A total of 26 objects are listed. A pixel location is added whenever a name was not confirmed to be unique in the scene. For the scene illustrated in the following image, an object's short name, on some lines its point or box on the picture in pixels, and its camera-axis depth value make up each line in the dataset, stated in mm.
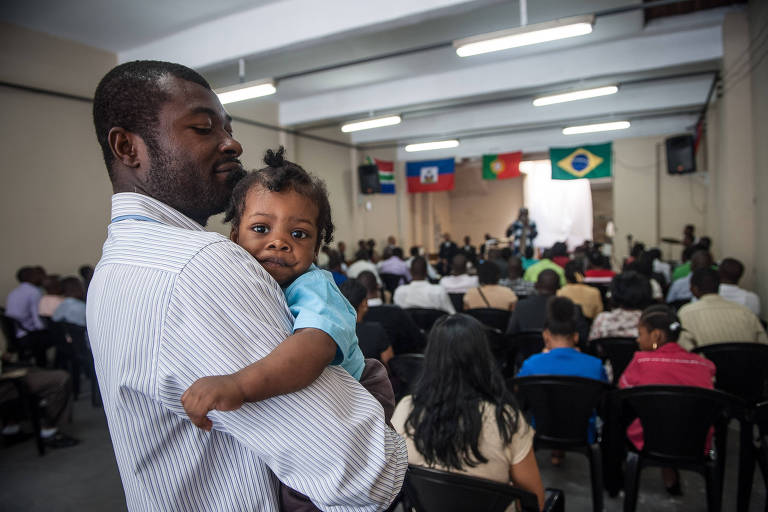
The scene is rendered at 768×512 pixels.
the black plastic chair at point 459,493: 1614
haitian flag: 12781
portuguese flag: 11805
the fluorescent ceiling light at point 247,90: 6141
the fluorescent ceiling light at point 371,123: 8594
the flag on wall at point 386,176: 12711
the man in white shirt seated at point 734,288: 4605
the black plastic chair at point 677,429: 2408
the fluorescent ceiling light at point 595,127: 9734
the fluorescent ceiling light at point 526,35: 4609
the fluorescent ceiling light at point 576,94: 7100
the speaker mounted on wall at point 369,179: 12408
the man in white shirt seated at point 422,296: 5047
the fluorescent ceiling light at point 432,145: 10945
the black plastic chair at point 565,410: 2605
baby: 663
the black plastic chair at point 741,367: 3211
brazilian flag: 11008
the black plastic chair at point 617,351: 3381
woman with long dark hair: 1794
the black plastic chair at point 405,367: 3211
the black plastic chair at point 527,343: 3869
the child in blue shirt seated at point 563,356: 2766
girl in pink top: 2646
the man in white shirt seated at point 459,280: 6078
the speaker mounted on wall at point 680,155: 10820
